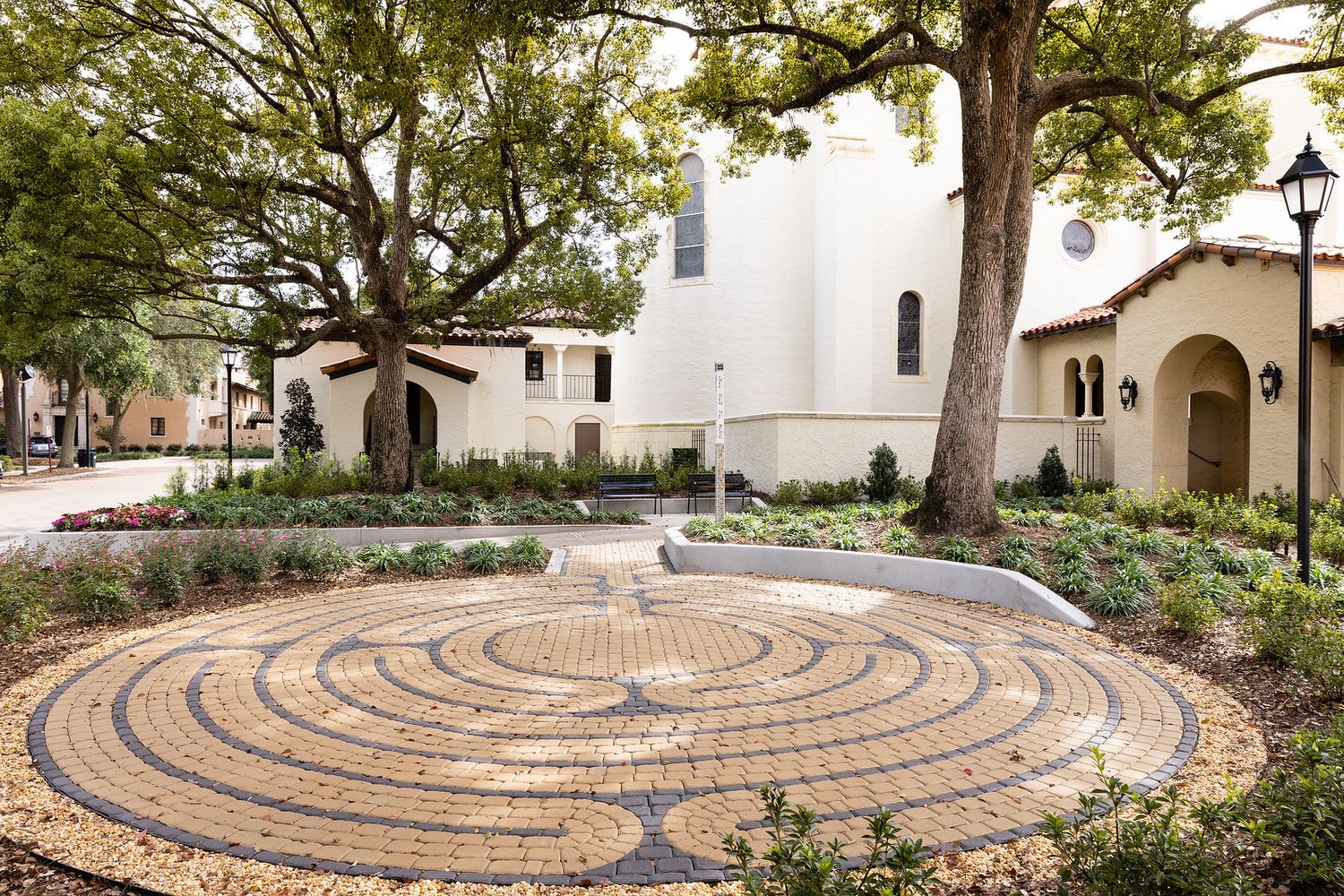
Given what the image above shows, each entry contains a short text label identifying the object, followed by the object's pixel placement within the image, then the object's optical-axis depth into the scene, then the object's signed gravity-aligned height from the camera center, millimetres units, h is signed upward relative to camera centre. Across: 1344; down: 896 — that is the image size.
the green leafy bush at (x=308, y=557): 9789 -1564
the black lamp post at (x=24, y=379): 26453 +2257
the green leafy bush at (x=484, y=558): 10728 -1752
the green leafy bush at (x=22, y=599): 6582 -1452
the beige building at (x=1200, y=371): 12750 +1262
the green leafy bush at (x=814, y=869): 2297 -1371
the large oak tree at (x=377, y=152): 12242 +5136
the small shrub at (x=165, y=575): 8469 -1542
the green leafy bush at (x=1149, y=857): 2424 -1452
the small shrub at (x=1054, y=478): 18016 -1142
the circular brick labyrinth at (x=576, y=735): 3506 -1870
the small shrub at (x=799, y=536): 11008 -1533
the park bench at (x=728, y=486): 17234 -1188
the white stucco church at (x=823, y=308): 22234 +3981
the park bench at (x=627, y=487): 16884 -1169
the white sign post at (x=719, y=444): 12133 -152
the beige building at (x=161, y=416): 50438 +1877
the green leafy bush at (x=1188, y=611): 6762 -1668
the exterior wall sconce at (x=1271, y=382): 12961 +811
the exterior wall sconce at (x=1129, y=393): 16297 +794
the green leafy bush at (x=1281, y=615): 5824 -1540
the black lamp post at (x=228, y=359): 18630 +2090
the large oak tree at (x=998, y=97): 10703 +5552
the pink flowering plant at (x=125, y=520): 12609 -1338
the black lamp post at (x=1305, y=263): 7074 +1620
